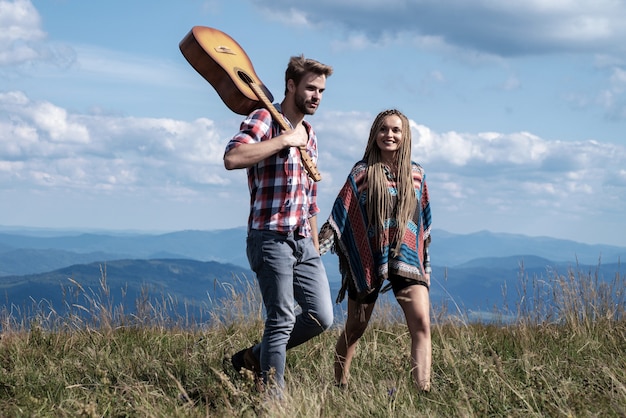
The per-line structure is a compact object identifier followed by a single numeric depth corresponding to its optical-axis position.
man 4.48
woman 4.98
